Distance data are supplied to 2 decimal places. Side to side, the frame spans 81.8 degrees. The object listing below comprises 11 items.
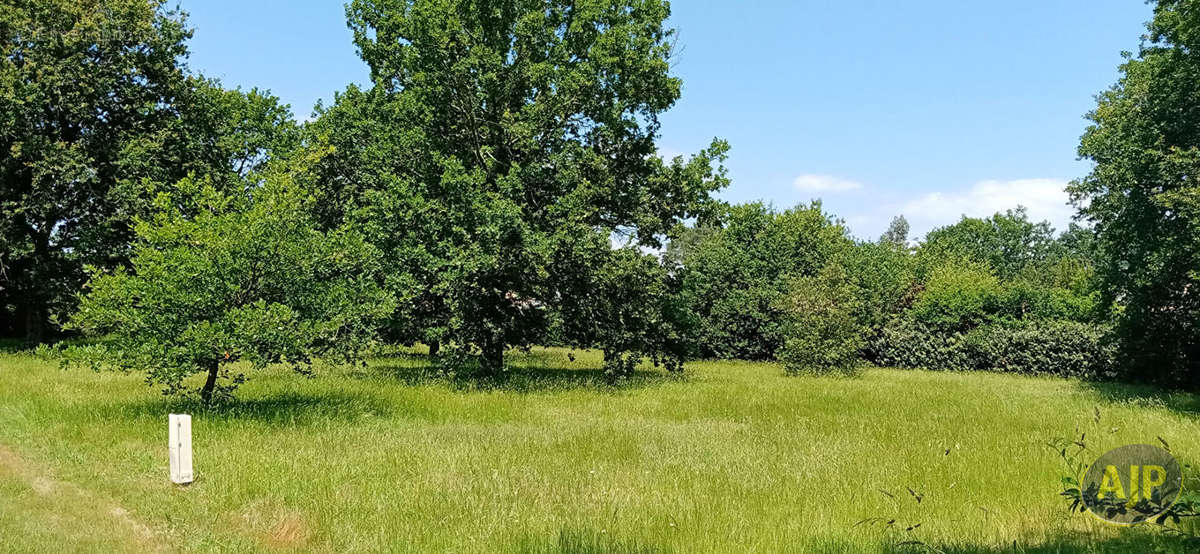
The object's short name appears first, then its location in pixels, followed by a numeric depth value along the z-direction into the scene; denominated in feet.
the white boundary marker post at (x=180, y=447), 27.61
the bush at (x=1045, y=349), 97.81
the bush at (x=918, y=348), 111.14
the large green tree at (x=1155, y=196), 60.95
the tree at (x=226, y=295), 40.40
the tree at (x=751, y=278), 127.75
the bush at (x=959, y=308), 116.26
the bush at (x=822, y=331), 95.50
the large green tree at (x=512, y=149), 62.44
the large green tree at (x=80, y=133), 83.10
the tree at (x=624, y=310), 68.03
